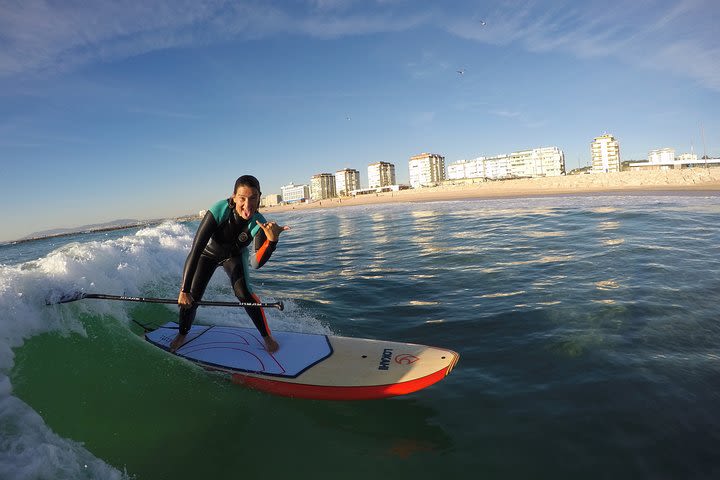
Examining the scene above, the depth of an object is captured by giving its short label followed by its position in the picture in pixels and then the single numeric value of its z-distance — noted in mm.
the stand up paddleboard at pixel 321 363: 3861
